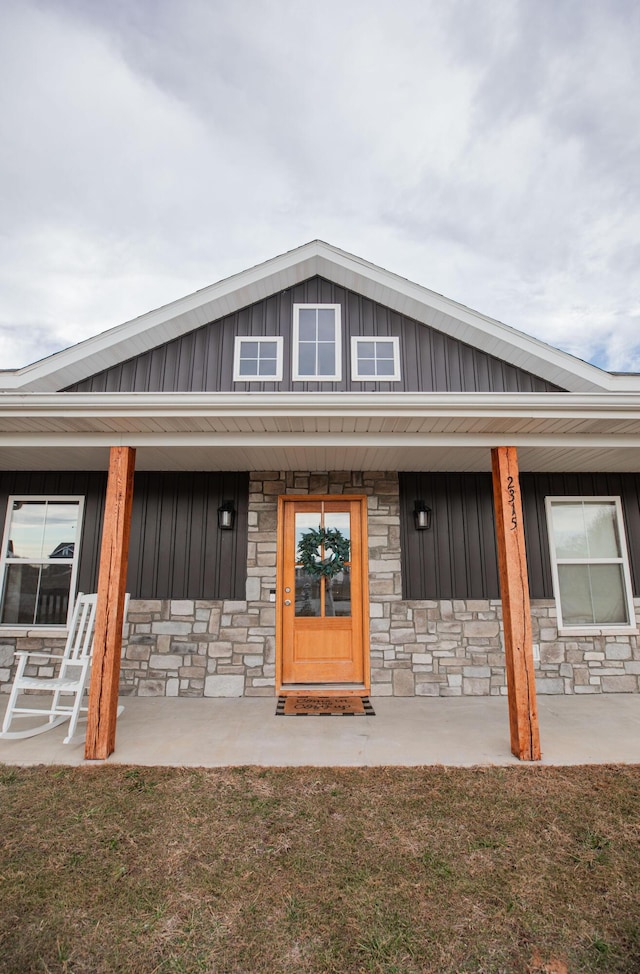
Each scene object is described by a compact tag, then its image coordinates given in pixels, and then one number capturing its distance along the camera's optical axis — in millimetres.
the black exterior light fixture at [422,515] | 5016
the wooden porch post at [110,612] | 3311
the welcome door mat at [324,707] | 4293
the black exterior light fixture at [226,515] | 4961
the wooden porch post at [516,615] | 3312
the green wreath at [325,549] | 5020
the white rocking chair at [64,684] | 3598
